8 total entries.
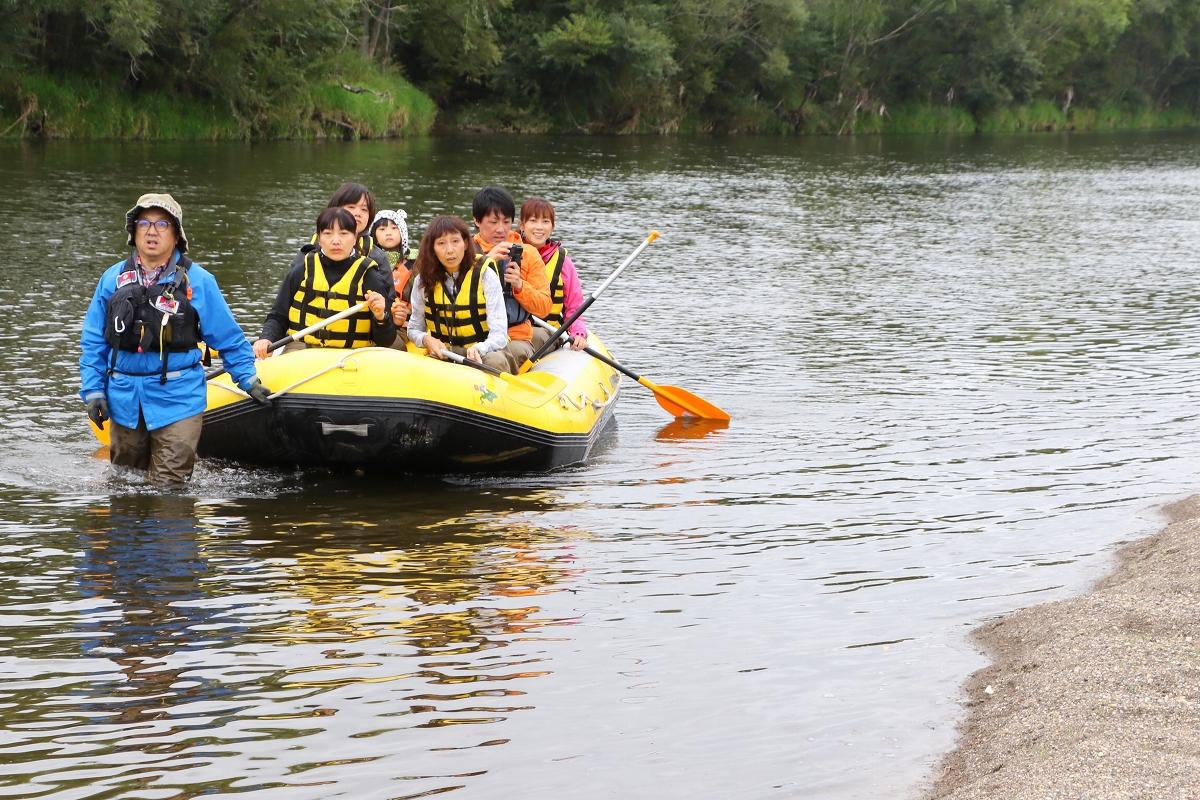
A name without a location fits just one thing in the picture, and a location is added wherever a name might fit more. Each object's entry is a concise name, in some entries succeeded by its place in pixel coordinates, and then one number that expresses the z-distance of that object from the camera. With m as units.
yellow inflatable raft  12.26
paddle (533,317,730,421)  16.27
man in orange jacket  14.01
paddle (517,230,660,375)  14.70
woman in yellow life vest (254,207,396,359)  13.13
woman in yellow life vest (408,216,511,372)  13.02
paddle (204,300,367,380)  12.88
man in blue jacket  10.59
